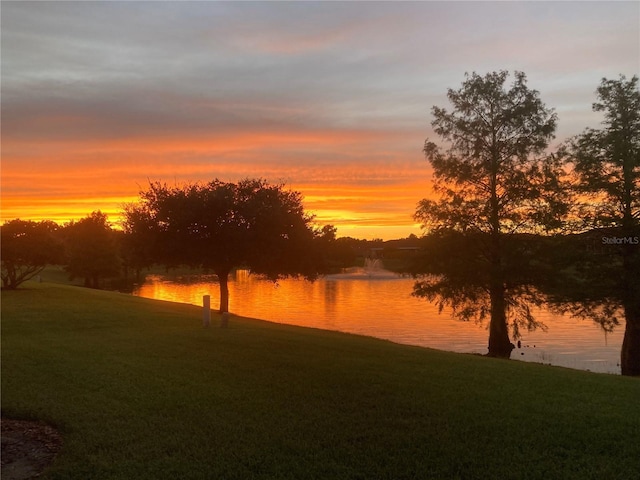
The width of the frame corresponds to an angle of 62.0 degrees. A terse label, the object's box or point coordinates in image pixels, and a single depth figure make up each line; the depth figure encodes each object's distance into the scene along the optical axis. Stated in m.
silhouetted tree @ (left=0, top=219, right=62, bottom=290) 30.45
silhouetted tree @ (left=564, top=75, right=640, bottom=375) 19.86
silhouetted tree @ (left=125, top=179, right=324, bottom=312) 24.25
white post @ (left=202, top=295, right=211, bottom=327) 17.56
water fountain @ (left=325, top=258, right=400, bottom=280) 69.94
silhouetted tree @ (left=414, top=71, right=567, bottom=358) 22.62
